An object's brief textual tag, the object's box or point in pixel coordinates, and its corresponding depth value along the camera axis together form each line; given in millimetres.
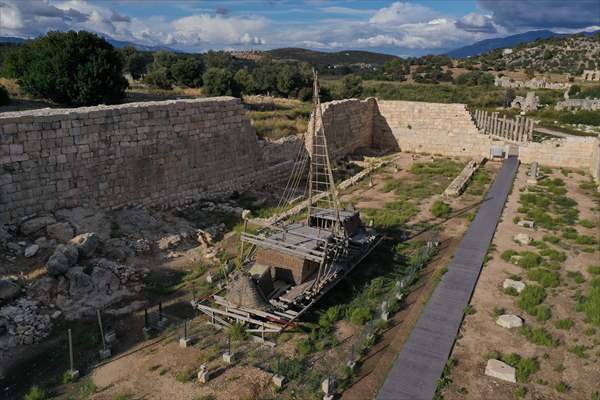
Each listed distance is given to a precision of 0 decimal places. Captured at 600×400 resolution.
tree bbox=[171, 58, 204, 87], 46969
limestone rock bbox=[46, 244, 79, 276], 10359
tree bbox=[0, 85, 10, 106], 27177
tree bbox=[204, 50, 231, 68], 75412
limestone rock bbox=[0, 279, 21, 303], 9469
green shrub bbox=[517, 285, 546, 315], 9711
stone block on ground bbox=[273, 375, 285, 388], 7414
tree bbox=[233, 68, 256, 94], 48238
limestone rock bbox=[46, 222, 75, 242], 11797
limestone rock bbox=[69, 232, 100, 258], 11180
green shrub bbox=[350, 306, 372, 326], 9332
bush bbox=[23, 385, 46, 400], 7258
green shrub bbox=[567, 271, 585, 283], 10916
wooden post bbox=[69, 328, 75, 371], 7734
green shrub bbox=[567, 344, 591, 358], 8203
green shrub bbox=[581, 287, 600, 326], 9195
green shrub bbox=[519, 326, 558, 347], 8531
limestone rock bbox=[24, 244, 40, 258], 11008
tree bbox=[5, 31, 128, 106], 31516
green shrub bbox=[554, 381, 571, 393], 7324
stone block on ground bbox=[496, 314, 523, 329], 9078
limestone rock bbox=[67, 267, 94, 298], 10133
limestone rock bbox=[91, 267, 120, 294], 10438
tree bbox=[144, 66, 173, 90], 43969
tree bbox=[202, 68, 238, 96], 39031
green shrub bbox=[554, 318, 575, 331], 9078
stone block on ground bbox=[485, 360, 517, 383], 7613
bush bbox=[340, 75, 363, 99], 51469
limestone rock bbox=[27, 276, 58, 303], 9883
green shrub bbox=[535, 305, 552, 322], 9344
